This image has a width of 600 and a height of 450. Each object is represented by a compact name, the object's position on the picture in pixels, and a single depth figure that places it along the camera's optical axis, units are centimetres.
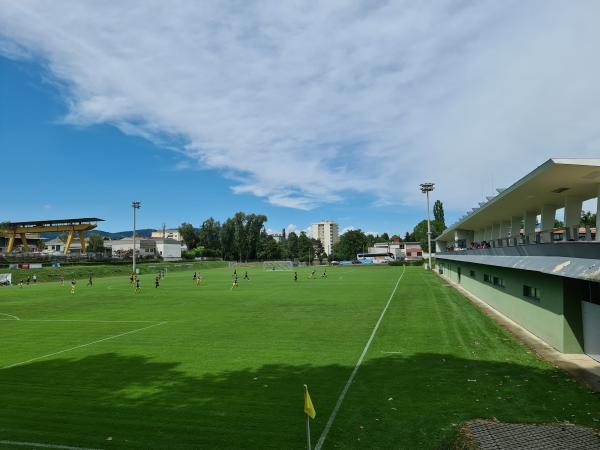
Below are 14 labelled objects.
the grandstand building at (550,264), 1366
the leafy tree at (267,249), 15338
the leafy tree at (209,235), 15425
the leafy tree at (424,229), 15850
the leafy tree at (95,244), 14312
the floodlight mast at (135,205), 7888
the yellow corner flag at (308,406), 665
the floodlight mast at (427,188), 8606
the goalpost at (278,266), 10646
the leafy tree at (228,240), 14712
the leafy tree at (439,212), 16364
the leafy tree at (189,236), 15738
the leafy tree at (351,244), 16625
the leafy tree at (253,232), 14925
